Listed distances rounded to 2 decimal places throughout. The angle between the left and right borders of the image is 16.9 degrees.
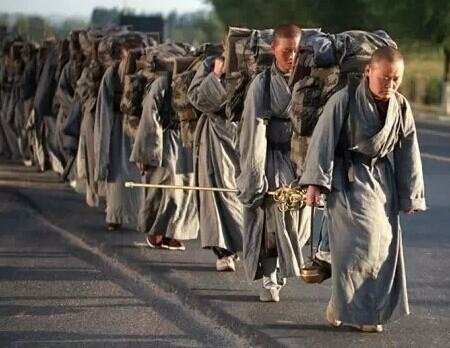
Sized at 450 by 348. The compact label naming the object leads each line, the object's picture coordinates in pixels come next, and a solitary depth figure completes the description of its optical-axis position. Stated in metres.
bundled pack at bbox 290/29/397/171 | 9.32
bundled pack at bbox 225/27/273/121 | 10.74
